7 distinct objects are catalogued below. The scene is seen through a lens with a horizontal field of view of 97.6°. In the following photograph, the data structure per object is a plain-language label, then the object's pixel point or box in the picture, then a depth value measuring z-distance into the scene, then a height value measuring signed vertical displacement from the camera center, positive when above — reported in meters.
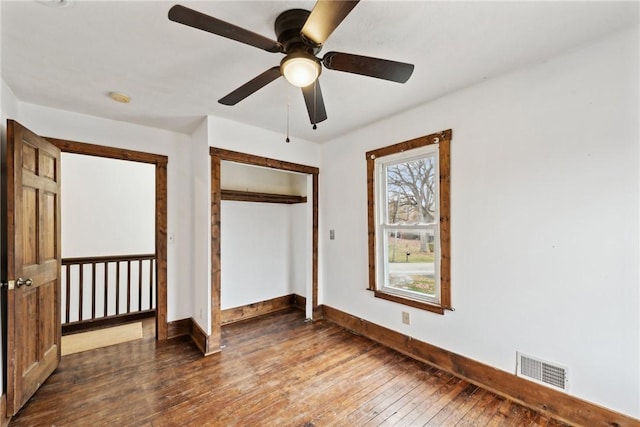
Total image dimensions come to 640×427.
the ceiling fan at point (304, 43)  1.25 +0.90
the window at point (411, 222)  2.73 -0.06
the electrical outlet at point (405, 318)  3.03 -1.11
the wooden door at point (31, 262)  2.10 -0.36
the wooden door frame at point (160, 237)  3.44 -0.23
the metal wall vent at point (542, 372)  2.03 -1.18
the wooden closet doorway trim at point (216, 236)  3.10 -0.21
